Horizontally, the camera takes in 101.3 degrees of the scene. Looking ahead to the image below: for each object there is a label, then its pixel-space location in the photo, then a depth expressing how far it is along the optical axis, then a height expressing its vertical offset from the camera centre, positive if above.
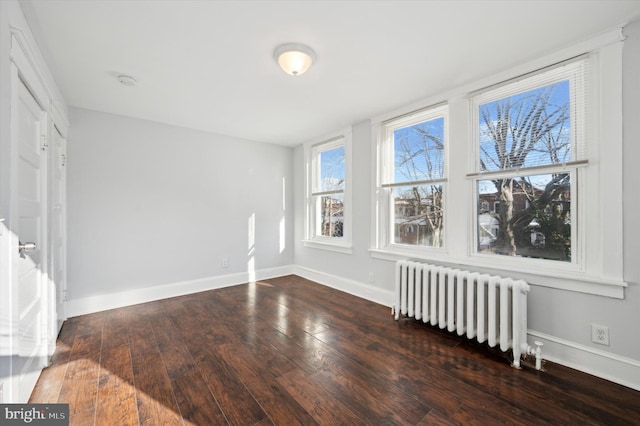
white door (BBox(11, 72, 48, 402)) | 1.49 -0.20
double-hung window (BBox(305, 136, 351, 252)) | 4.02 +0.28
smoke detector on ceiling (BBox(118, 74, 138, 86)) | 2.46 +1.26
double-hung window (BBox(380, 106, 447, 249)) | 2.97 +0.41
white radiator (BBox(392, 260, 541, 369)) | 2.10 -0.84
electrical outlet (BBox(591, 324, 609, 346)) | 1.89 -0.89
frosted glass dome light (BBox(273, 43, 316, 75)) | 2.05 +1.25
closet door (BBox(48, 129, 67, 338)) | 2.29 -0.21
